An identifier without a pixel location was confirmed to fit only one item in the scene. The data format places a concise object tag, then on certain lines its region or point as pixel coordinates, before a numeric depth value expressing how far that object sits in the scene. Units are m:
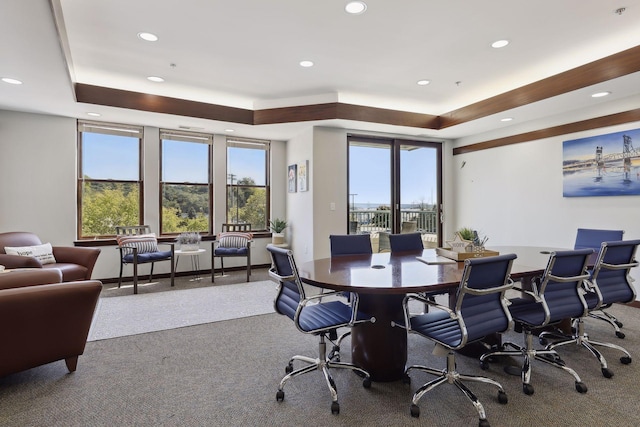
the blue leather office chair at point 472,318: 1.88
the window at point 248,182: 6.39
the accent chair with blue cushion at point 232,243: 5.47
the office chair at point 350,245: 3.33
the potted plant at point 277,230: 6.31
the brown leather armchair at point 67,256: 3.99
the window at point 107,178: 5.31
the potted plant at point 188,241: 5.40
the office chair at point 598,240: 3.35
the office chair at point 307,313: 2.08
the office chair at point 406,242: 3.60
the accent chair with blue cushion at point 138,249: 4.85
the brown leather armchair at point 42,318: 2.12
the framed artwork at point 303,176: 5.67
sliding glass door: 6.02
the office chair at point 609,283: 2.53
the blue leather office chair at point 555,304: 2.24
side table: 5.82
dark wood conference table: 2.03
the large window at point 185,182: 5.87
